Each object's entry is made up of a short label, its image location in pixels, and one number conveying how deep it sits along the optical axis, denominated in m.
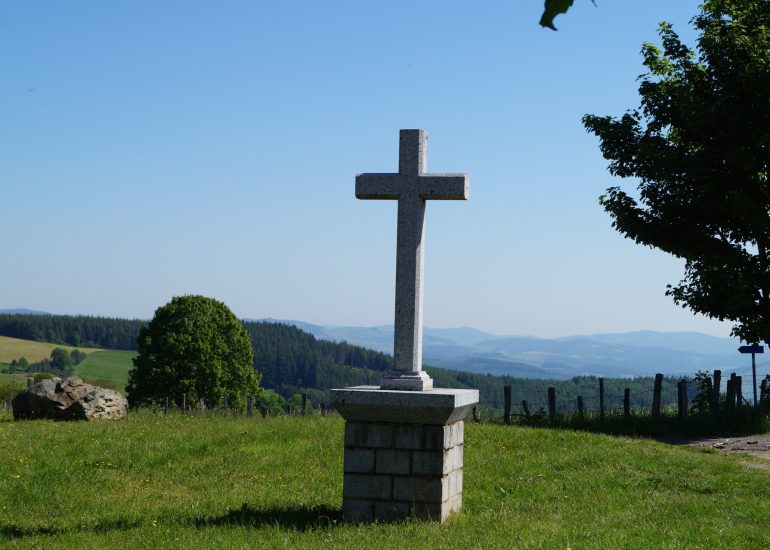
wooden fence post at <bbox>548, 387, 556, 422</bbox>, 25.72
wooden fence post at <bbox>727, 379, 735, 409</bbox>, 26.35
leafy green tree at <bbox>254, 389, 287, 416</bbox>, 71.46
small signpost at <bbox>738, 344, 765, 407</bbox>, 26.41
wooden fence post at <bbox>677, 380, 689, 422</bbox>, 24.08
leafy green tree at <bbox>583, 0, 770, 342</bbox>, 23.22
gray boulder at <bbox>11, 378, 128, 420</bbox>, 24.38
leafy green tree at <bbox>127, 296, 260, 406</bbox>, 44.62
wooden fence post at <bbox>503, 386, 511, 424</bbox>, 26.66
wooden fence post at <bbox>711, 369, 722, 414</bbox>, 24.79
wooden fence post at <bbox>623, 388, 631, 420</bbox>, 24.19
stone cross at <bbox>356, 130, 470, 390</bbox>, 10.09
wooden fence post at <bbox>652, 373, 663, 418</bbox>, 24.68
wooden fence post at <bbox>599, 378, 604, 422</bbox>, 23.90
